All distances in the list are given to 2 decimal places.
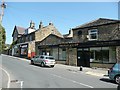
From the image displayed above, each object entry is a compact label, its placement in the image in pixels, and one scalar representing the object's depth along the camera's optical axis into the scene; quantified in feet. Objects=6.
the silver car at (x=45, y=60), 44.46
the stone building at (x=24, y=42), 75.42
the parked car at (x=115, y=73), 24.08
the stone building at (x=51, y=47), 54.40
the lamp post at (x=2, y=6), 32.37
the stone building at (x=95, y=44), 40.18
